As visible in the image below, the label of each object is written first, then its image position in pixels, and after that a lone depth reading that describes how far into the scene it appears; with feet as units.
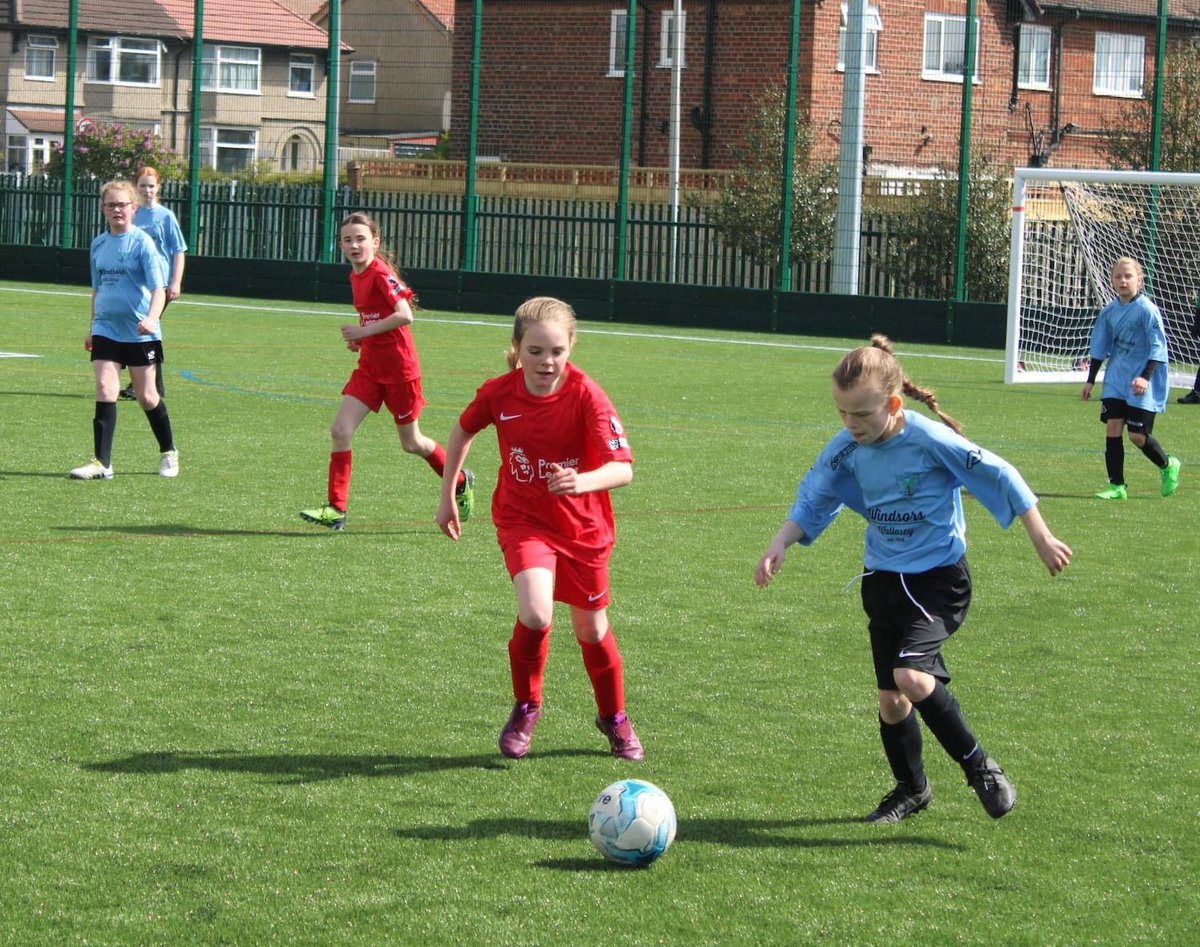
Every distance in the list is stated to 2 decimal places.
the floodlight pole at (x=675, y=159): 90.53
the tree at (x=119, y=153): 128.98
